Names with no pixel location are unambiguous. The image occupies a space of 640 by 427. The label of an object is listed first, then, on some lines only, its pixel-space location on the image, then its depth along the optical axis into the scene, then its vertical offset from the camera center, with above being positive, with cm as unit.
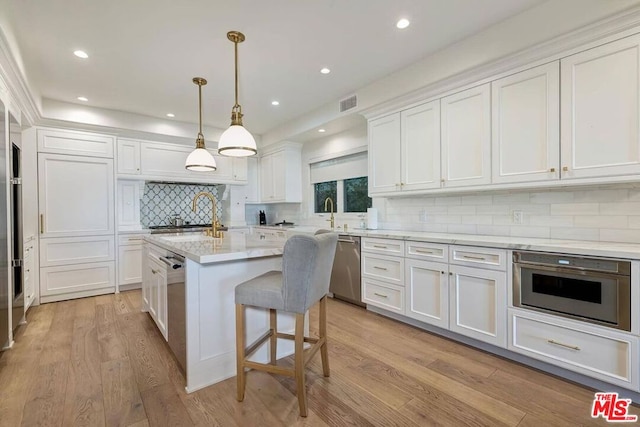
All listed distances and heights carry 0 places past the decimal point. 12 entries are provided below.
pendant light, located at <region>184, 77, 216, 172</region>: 297 +52
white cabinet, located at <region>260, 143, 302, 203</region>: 520 +66
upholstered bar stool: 163 -46
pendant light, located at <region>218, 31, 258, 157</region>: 234 +57
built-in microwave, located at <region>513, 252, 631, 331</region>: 177 -50
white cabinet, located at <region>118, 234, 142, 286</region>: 429 -68
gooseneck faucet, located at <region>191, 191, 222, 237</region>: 259 -18
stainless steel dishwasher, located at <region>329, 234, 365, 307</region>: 348 -73
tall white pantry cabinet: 380 -1
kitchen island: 188 -62
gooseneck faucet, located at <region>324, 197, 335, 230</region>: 433 +6
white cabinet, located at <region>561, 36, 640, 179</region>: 188 +65
